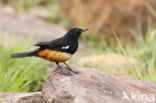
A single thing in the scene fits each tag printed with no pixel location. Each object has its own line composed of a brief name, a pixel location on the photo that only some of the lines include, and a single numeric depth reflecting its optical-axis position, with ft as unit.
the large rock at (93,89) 23.46
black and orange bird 27.45
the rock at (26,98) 27.48
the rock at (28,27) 57.62
